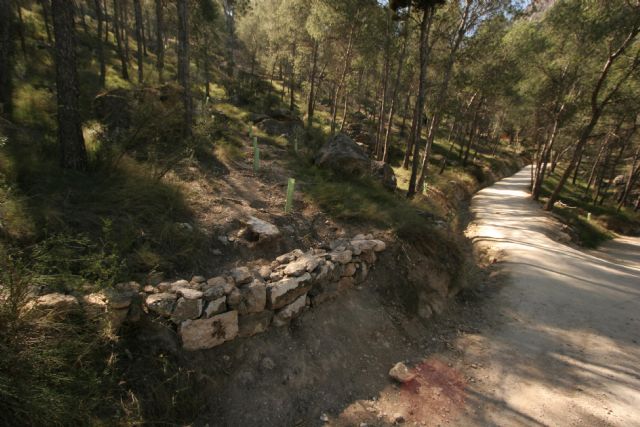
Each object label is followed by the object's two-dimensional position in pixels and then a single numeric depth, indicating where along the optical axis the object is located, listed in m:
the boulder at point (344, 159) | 11.12
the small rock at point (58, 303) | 2.79
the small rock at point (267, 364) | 3.88
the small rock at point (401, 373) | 4.36
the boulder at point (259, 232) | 5.46
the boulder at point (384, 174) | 12.73
